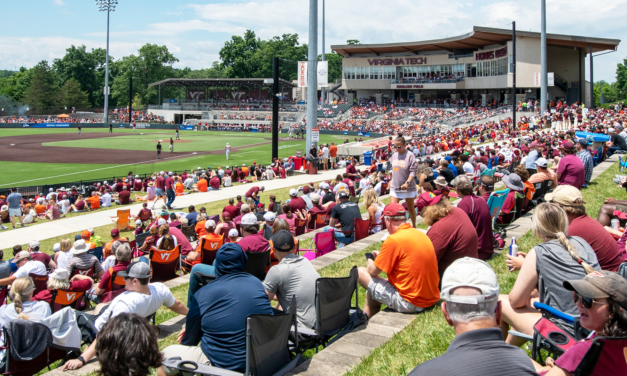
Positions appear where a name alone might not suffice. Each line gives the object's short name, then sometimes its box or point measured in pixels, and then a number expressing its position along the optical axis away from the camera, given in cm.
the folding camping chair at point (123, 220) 1705
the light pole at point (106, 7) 8475
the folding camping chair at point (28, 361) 524
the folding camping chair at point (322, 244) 966
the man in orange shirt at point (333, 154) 3203
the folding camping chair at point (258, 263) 712
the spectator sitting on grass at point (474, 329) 222
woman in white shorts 999
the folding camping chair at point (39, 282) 813
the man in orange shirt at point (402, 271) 514
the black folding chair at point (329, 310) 489
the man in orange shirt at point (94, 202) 2183
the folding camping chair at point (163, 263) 889
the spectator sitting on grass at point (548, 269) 397
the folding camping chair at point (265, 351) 402
